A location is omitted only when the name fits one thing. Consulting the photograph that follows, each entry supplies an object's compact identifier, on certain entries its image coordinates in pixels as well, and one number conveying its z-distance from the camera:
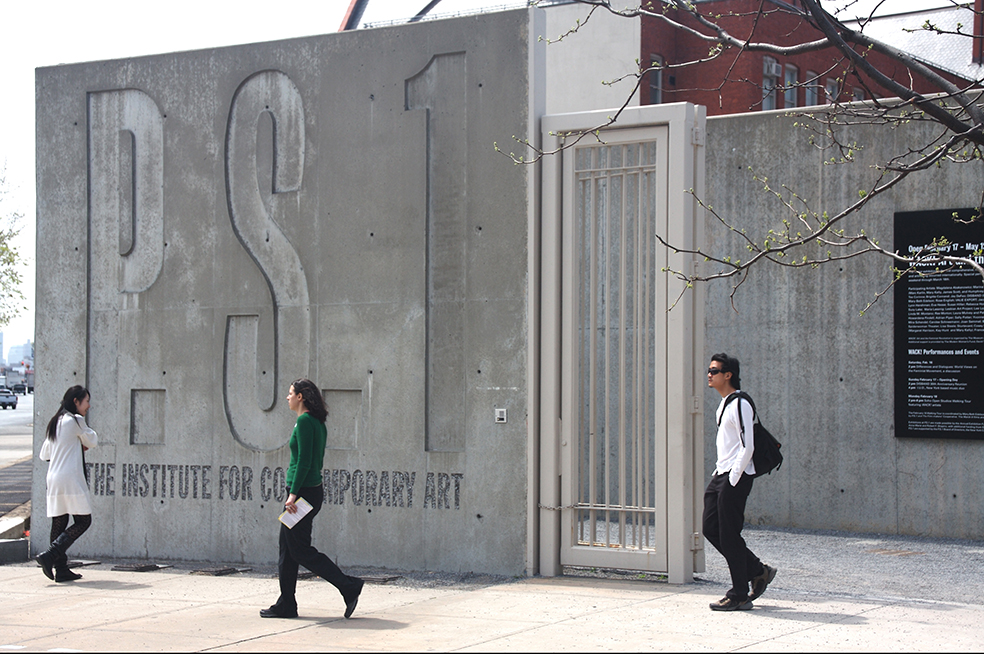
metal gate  9.50
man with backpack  8.15
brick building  29.89
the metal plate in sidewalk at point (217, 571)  10.71
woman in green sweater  8.20
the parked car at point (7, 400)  69.44
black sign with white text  12.19
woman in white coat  10.41
